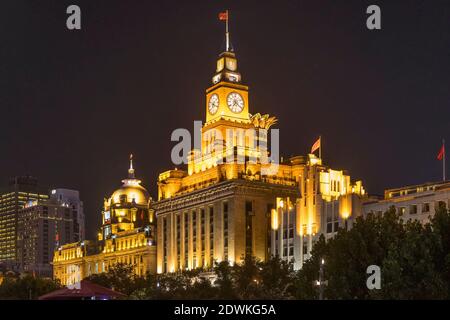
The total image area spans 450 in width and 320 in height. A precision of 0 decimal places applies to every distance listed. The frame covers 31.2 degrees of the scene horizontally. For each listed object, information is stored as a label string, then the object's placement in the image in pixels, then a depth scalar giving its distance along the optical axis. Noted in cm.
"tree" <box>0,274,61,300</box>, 12119
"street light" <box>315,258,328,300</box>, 7076
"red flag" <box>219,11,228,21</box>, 15969
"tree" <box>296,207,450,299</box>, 6500
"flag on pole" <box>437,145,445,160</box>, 10919
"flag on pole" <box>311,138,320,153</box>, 12588
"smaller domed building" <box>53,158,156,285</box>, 18038
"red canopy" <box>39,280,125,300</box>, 6812
